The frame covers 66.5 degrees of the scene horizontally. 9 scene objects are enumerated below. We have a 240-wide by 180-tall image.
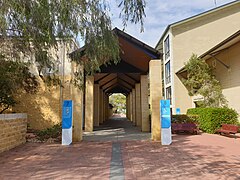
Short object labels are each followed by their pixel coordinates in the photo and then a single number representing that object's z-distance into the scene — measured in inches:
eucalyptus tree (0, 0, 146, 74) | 154.3
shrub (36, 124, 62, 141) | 334.3
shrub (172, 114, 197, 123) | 469.5
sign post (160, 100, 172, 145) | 302.3
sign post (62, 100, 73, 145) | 304.2
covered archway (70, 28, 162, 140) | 342.4
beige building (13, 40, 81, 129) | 448.5
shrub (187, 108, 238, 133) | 410.5
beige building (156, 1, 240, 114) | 719.4
